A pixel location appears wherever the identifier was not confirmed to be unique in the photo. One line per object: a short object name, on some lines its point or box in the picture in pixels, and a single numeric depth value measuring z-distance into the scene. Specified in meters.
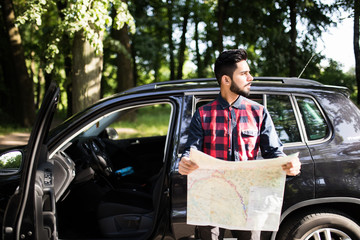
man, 2.16
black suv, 2.15
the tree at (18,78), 13.23
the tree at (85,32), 6.12
